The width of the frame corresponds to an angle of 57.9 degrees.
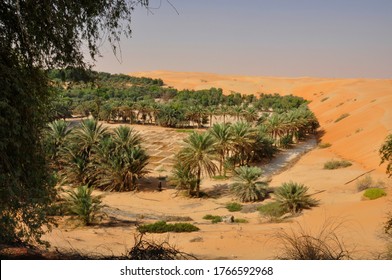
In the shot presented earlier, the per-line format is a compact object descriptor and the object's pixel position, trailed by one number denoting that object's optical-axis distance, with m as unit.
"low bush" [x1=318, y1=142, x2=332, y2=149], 42.42
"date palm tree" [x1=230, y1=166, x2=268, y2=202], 23.03
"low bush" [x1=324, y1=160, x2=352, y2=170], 30.62
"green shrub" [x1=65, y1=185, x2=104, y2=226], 16.91
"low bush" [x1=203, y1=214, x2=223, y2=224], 18.59
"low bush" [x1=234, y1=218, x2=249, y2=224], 17.98
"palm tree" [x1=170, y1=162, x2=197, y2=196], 24.62
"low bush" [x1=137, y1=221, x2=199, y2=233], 14.92
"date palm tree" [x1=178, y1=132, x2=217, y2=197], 23.31
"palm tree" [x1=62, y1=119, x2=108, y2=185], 25.64
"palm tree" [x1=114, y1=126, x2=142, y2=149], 25.61
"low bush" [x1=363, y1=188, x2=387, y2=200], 18.80
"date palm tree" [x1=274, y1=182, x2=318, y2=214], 18.91
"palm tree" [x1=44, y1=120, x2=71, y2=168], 25.55
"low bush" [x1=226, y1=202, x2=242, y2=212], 21.45
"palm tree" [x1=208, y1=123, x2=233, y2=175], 27.70
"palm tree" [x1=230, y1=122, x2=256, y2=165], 29.14
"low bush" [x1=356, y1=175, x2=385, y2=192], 21.41
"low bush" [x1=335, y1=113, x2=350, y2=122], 55.10
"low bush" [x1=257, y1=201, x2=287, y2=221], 18.69
